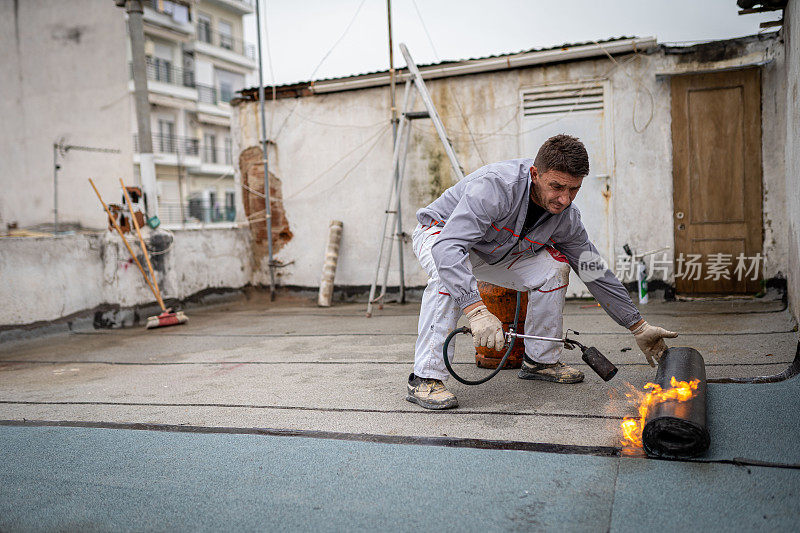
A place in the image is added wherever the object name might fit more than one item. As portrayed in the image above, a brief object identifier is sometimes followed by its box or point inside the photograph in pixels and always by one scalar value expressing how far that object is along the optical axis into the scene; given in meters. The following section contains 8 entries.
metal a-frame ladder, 6.44
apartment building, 28.14
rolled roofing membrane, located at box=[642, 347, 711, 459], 2.32
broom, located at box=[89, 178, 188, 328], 6.81
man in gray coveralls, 3.00
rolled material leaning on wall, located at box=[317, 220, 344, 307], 8.02
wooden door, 6.44
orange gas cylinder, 3.85
